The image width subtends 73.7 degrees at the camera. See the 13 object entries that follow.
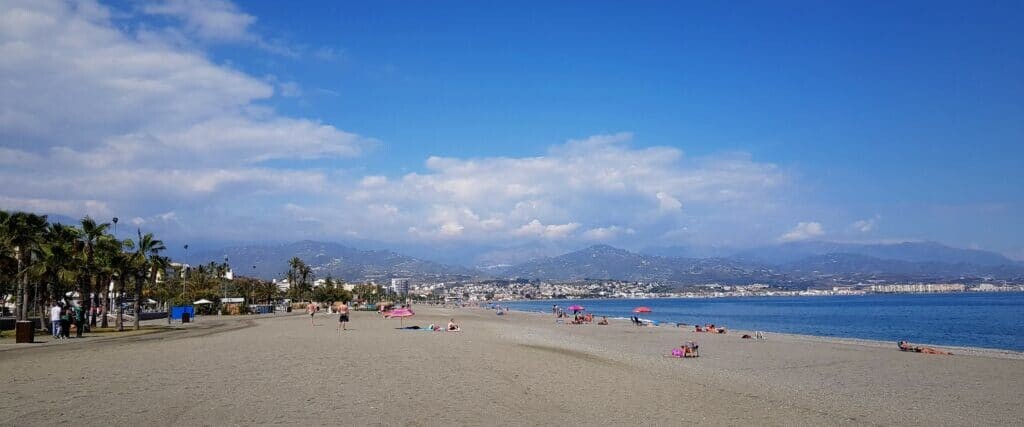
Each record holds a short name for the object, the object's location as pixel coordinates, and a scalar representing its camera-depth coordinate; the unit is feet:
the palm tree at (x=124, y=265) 118.93
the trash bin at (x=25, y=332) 80.38
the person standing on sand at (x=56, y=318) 90.33
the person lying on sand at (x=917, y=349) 90.62
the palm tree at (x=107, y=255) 116.67
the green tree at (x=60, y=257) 108.37
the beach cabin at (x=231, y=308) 241.55
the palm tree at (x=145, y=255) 124.06
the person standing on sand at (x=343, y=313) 121.70
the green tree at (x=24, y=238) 108.99
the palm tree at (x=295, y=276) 399.24
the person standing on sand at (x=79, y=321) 97.14
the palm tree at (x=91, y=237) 114.52
